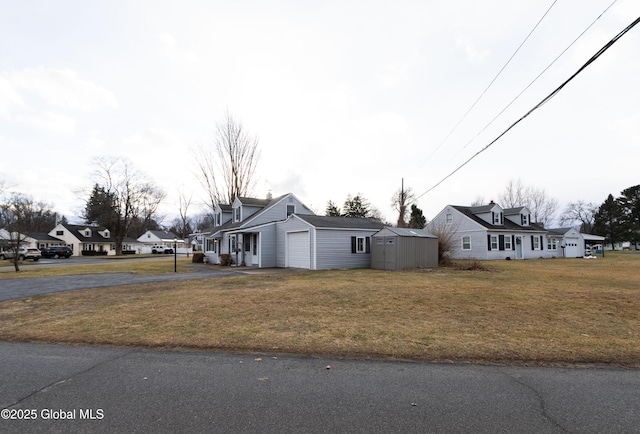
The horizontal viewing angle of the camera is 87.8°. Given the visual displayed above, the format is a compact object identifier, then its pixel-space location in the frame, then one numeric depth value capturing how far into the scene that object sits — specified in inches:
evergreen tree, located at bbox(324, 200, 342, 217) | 1998.5
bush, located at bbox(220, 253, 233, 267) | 978.7
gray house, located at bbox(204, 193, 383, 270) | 807.1
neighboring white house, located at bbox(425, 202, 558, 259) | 1240.2
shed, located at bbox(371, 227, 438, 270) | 778.2
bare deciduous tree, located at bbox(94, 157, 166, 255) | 1913.1
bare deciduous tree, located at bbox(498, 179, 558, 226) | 2078.0
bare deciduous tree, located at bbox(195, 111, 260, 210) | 1469.0
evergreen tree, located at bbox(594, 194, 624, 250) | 2287.2
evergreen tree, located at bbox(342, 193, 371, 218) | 1985.7
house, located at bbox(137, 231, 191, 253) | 2719.0
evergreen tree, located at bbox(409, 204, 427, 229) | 1981.1
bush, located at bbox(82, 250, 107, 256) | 2157.0
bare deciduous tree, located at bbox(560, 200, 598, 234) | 2771.4
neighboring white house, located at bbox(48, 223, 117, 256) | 2187.5
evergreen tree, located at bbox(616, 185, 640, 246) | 2183.8
